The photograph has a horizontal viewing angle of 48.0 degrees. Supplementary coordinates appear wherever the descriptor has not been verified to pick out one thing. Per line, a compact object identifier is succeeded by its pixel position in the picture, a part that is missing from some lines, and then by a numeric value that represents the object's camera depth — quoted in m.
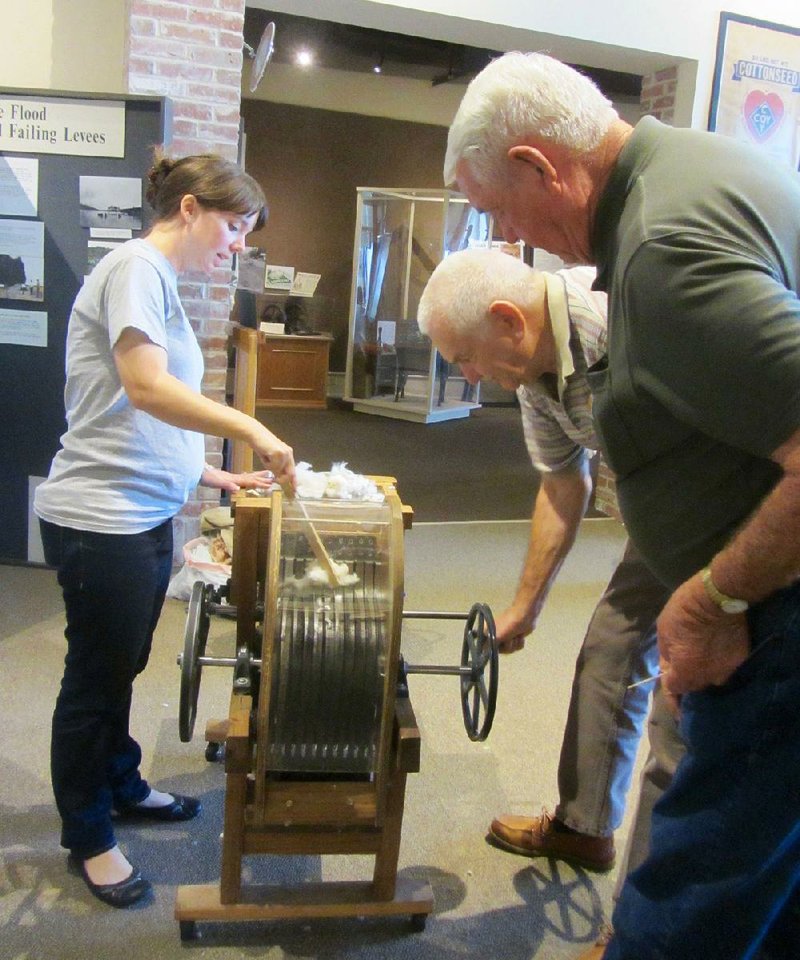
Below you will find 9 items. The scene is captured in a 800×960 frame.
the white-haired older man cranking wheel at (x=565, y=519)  1.56
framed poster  4.61
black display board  3.34
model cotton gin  1.63
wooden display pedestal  9.00
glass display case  8.73
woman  1.62
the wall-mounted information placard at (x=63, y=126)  3.33
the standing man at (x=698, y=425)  0.96
